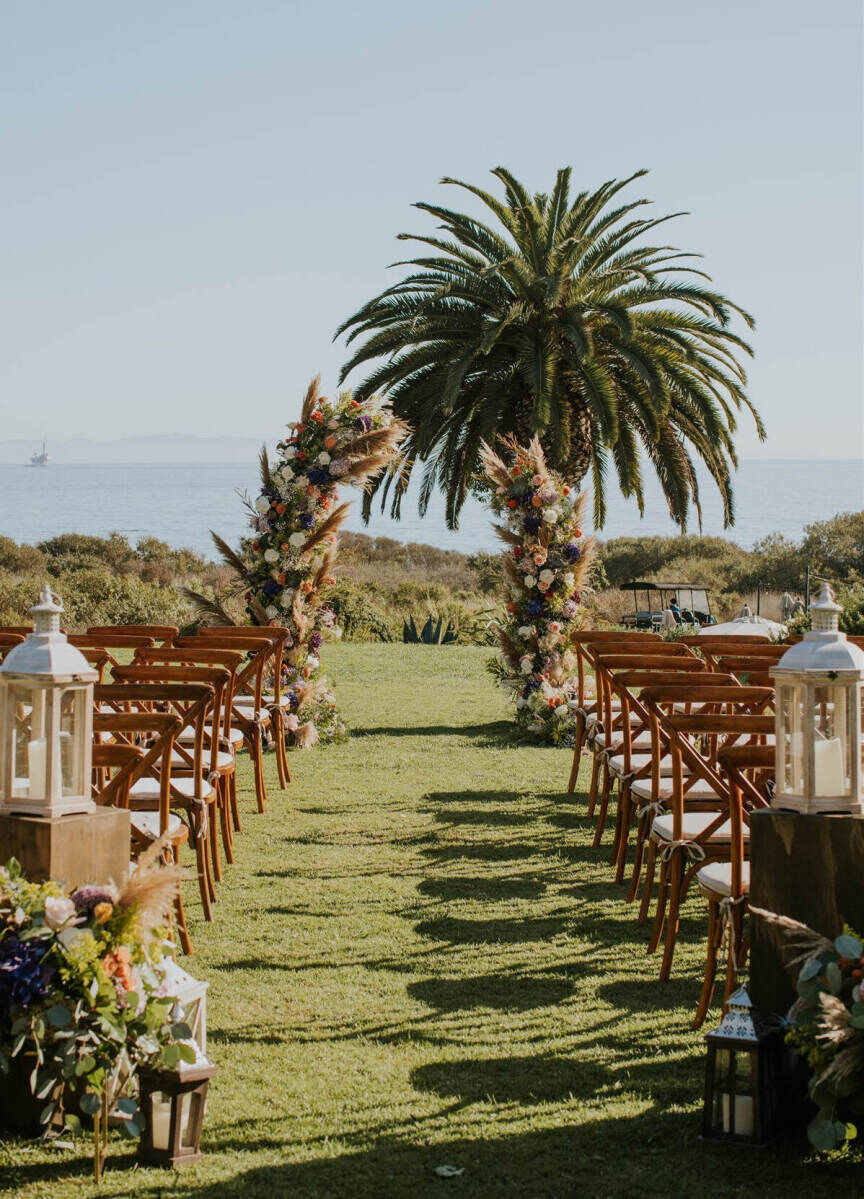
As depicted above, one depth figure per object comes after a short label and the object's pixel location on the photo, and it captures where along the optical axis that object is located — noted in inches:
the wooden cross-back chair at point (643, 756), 200.4
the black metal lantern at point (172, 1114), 121.6
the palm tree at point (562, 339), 563.2
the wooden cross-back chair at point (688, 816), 170.6
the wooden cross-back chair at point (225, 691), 249.4
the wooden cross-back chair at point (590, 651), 271.7
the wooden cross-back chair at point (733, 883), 148.8
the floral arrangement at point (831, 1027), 115.6
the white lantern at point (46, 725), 135.5
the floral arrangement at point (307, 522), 398.3
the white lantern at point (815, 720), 135.7
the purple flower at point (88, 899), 124.4
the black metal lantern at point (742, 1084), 125.8
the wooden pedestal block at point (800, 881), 130.6
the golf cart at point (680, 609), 753.9
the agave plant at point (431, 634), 784.3
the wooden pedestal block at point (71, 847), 130.8
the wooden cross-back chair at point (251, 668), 293.9
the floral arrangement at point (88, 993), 118.0
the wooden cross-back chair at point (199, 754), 207.9
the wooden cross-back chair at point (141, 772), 163.3
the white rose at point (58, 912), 120.3
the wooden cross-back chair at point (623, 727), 232.5
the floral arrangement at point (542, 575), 424.2
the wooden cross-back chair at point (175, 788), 183.2
